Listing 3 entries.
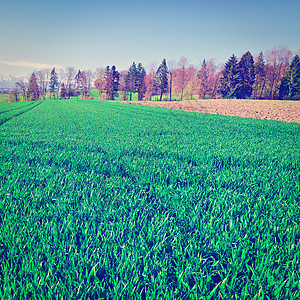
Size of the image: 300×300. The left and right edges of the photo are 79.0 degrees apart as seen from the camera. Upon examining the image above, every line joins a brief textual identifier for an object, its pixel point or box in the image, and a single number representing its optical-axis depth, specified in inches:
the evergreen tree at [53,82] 3914.6
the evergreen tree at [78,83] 3846.0
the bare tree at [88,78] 3850.9
